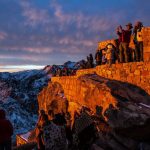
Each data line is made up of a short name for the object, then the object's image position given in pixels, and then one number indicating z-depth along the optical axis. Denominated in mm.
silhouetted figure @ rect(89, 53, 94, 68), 7543
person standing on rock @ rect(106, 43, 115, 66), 6341
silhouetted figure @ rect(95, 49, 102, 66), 7182
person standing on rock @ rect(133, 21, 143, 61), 5703
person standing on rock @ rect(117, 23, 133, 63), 6056
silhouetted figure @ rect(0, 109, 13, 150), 3949
